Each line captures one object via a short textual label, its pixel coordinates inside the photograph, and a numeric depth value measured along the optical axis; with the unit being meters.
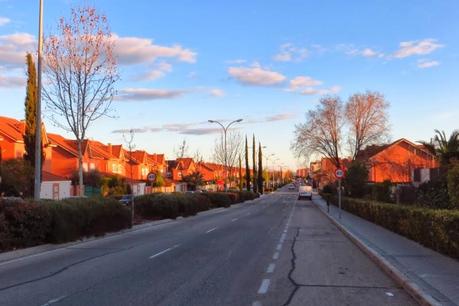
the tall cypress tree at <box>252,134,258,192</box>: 102.81
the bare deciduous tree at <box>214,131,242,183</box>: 88.18
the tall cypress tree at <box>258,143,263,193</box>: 107.31
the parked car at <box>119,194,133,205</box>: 29.50
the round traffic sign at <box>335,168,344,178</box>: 33.25
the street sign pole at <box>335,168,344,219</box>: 33.25
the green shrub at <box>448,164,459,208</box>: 16.20
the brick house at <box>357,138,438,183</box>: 75.88
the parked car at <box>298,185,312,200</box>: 83.94
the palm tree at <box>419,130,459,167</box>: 27.88
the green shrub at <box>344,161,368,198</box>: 46.72
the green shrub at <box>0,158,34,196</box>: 39.62
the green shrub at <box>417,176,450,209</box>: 20.95
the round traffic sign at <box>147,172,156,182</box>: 31.60
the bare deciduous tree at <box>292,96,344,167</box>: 73.62
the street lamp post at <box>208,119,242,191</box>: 65.89
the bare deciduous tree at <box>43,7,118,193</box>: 26.02
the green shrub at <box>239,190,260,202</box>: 72.16
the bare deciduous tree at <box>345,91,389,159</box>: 72.50
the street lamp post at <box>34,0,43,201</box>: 18.59
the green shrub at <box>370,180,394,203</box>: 32.16
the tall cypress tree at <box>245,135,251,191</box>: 92.62
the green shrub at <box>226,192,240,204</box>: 63.32
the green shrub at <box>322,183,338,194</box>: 74.59
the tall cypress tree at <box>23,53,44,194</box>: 36.34
